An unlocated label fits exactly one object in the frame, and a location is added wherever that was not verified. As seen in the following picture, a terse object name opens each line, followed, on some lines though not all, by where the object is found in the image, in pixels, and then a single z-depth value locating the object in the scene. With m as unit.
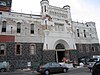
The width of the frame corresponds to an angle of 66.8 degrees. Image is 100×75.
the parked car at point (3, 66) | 12.39
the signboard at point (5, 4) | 12.96
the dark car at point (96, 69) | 4.40
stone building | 14.03
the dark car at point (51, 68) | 10.21
